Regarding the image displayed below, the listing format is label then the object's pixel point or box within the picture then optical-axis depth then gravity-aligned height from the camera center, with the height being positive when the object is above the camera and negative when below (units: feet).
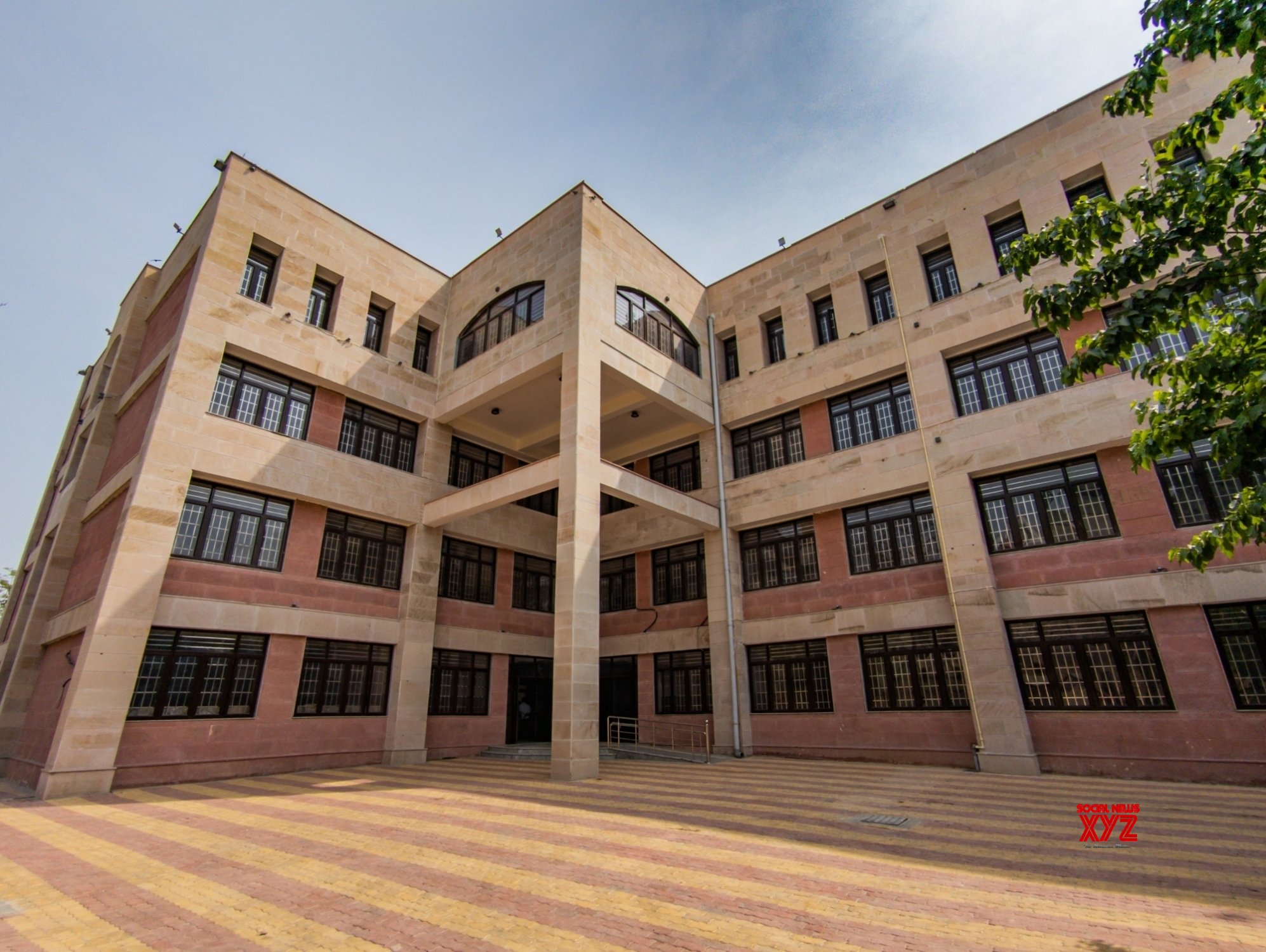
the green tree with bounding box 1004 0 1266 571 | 19.56 +14.01
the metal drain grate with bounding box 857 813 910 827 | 29.12 -5.37
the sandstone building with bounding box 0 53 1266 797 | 46.70 +17.03
